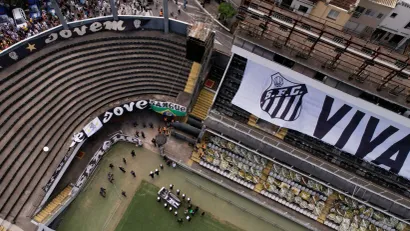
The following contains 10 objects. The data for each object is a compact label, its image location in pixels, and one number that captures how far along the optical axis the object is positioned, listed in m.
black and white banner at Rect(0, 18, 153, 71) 36.66
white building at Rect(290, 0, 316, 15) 38.44
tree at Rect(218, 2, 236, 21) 42.31
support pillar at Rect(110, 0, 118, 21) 37.24
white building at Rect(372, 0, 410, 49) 40.06
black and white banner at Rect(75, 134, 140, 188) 37.88
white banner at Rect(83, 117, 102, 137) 37.98
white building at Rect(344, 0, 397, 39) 39.47
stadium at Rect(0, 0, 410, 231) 34.41
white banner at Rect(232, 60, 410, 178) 36.84
